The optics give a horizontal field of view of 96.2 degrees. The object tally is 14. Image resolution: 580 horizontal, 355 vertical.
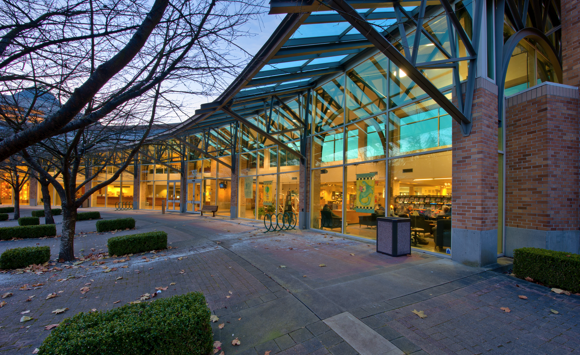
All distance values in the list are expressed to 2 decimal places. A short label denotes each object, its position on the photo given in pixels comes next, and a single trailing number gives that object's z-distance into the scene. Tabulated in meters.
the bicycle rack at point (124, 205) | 24.92
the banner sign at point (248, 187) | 15.52
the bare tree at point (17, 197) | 16.39
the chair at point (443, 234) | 6.90
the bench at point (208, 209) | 17.52
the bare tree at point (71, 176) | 6.70
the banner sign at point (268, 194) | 13.84
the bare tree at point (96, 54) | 2.48
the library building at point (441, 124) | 5.86
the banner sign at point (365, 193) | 8.64
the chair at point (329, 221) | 10.20
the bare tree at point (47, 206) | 12.46
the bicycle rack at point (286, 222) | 11.21
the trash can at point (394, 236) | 6.53
